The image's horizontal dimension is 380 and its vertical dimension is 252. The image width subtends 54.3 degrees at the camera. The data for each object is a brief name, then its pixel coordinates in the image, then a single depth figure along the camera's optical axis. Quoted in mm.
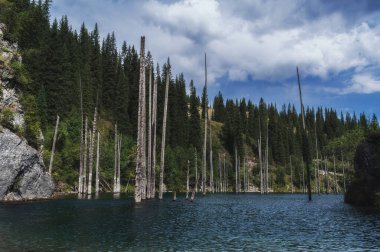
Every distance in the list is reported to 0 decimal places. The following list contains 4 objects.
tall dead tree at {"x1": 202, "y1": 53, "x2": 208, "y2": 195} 60331
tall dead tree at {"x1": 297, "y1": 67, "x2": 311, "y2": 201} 47912
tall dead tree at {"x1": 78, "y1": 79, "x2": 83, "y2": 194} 52609
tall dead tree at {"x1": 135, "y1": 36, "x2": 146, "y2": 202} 36438
